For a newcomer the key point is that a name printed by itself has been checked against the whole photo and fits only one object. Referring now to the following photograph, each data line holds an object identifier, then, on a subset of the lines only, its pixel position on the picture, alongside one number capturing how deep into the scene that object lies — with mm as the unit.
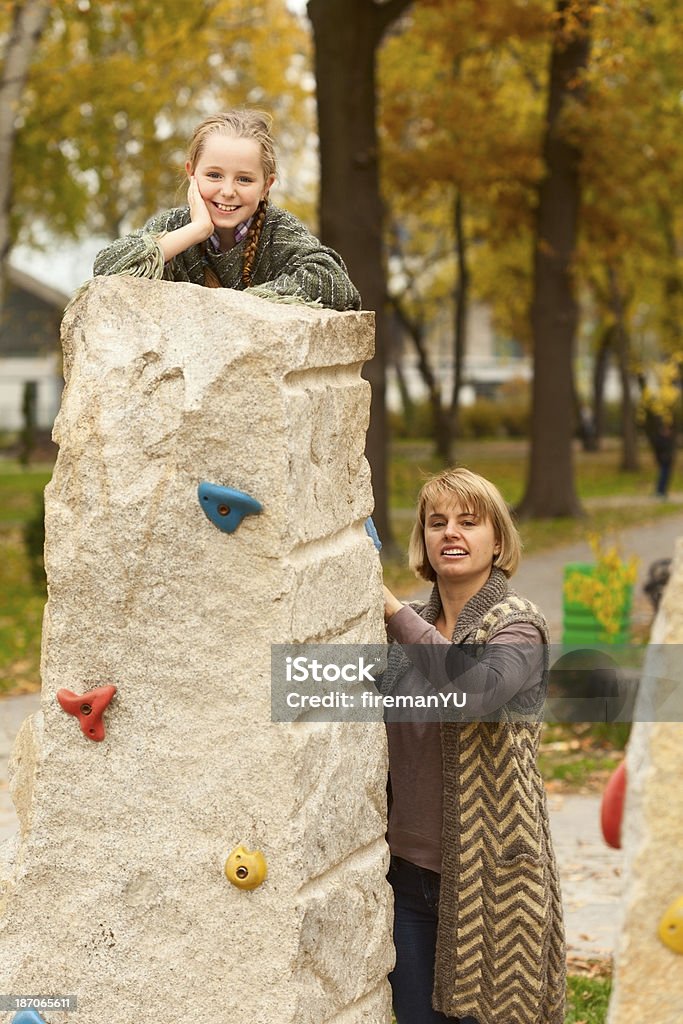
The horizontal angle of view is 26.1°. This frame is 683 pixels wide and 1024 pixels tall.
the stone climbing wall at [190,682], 3043
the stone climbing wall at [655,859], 2566
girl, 3285
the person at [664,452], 23062
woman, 3268
